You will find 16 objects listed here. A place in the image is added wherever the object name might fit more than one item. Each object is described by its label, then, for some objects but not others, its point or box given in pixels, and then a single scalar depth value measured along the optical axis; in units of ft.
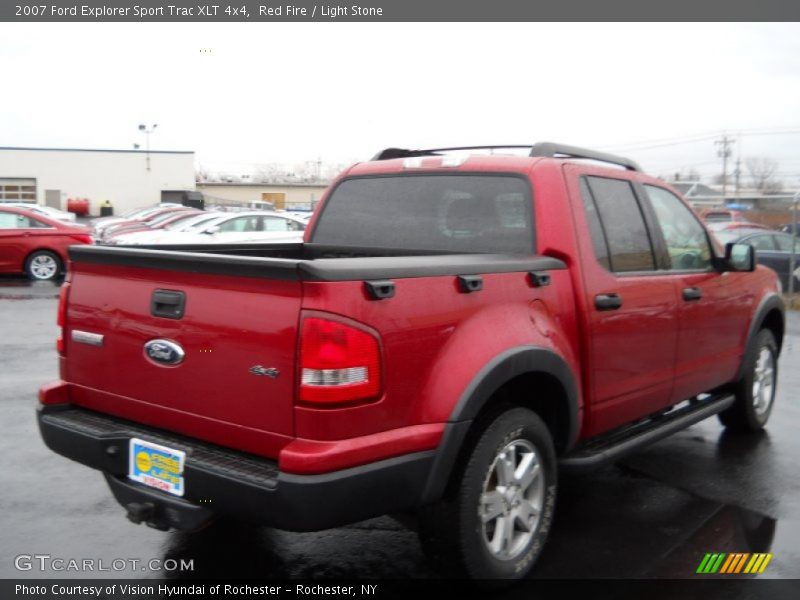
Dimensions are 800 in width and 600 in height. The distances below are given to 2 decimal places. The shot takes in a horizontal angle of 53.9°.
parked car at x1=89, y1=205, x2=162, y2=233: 110.93
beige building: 269.44
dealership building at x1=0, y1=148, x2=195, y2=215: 189.70
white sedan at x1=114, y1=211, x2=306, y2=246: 56.18
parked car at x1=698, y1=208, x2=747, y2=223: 114.21
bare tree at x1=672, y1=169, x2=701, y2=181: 279.36
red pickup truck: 9.41
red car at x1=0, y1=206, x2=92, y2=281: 51.72
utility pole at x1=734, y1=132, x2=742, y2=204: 264.72
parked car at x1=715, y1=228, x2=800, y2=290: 50.24
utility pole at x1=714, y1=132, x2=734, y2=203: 257.96
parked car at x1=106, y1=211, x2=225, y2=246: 59.82
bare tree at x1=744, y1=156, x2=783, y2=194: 230.07
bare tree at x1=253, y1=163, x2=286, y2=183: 306.96
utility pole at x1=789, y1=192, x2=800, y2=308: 44.37
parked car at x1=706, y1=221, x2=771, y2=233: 62.42
